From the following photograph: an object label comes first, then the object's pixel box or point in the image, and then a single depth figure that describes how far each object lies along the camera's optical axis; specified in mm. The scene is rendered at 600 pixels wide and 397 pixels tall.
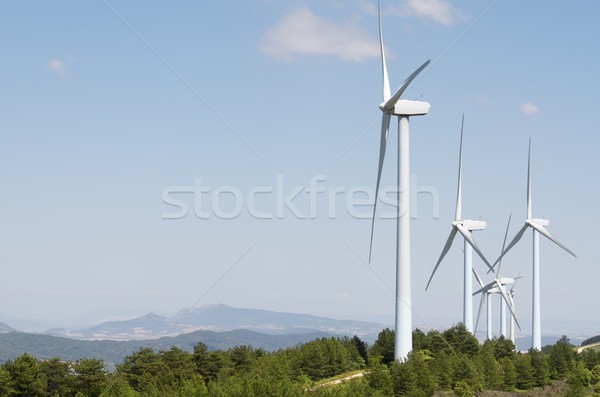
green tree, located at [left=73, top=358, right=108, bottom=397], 104000
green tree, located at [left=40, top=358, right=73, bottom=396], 103000
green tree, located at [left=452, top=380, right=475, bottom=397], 107688
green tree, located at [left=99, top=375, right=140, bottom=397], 90188
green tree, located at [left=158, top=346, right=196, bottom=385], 110750
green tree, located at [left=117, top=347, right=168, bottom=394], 109769
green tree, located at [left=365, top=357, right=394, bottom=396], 100000
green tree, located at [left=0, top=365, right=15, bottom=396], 99062
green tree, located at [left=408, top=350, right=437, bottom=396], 104000
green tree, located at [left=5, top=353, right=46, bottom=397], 100875
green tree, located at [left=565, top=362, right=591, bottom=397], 109875
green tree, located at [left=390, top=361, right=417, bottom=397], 102000
